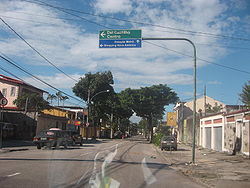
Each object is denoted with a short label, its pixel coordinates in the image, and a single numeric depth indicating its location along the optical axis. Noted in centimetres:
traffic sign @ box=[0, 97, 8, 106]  2136
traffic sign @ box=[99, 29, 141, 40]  1585
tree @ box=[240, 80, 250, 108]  2866
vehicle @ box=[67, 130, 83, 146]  3218
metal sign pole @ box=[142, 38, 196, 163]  1692
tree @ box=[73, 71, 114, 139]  5469
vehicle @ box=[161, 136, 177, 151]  3131
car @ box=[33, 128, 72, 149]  2462
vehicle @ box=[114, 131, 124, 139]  7792
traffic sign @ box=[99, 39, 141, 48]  1585
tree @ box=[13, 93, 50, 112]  3800
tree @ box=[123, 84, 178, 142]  5209
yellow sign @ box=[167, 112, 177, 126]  5400
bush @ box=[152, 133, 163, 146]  3841
